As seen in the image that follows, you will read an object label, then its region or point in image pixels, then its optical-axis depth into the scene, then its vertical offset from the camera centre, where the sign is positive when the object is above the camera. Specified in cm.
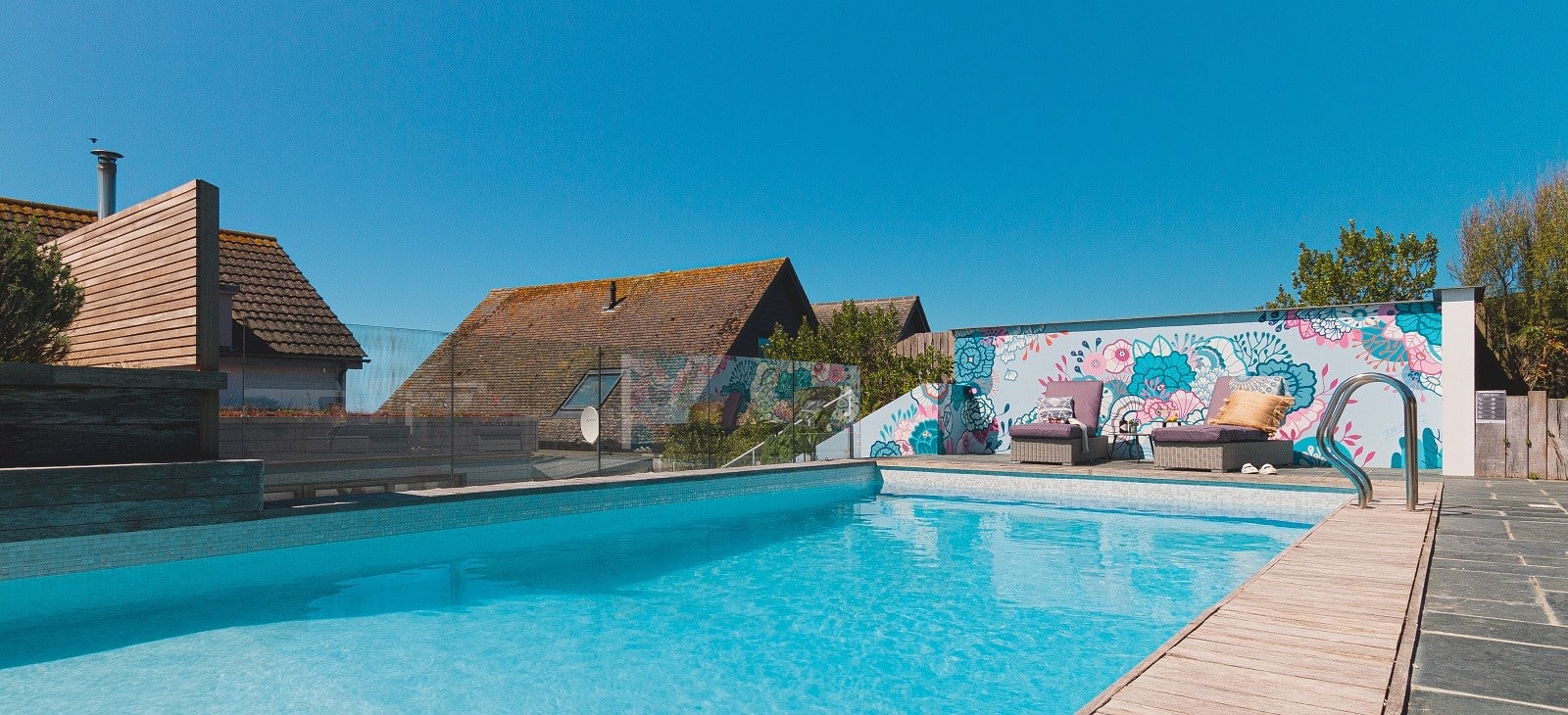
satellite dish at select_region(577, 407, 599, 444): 975 -54
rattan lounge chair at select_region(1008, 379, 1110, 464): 1024 -74
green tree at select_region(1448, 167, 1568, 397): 1085 +170
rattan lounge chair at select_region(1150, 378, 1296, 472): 915 -78
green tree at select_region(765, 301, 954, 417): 1314 +45
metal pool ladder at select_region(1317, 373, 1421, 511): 535 -41
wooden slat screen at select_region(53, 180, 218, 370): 554 +68
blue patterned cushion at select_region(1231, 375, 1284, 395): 995 -7
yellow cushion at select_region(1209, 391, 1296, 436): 964 -38
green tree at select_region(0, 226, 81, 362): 615 +59
